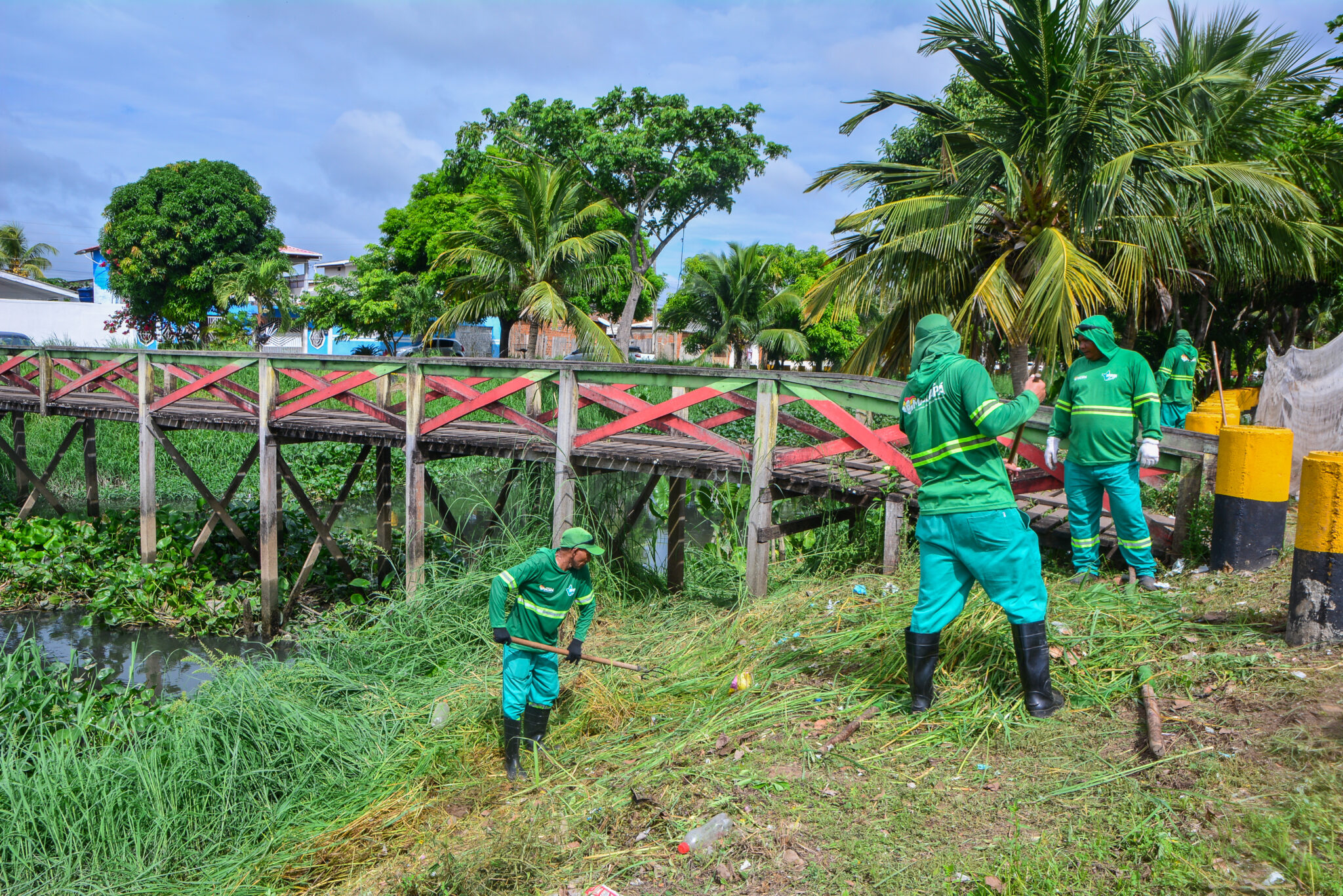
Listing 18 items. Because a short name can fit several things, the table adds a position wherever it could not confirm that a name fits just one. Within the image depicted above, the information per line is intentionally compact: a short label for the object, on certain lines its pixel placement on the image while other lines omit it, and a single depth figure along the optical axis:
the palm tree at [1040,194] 9.04
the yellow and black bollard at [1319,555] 3.94
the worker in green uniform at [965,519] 3.87
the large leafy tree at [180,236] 27.02
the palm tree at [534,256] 19.33
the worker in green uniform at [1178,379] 7.29
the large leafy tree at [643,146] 23.34
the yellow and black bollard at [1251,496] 5.14
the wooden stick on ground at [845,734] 3.96
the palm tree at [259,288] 26.72
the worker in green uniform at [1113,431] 5.15
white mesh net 7.83
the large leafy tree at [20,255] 43.75
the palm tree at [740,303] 33.84
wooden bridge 6.14
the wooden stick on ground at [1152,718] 3.46
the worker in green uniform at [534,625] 4.68
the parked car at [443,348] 32.59
